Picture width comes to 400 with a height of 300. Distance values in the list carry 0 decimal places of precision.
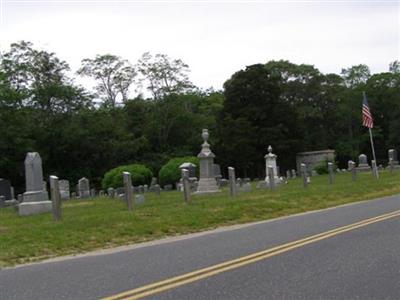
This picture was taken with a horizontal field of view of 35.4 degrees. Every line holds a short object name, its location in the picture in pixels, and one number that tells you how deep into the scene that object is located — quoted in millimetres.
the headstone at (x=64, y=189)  39591
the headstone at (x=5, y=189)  35444
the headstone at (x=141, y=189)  38831
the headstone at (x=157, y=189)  34644
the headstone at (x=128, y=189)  19266
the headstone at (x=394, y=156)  53812
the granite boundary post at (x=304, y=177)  30628
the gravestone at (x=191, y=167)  40719
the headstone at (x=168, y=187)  41584
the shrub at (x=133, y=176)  40750
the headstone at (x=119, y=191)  33866
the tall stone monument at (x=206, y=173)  31109
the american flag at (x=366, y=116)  36459
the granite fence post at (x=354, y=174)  36288
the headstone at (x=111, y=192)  34456
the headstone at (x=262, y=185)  34988
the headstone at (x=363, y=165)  56688
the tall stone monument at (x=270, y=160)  41281
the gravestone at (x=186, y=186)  21702
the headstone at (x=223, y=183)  41250
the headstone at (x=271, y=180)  29784
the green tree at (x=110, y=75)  70750
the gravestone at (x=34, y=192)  23625
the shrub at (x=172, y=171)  43125
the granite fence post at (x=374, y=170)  37731
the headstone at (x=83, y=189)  40281
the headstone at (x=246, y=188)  31753
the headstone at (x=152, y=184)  40062
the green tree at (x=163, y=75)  70375
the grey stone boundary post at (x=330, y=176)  33331
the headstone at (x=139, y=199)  24338
